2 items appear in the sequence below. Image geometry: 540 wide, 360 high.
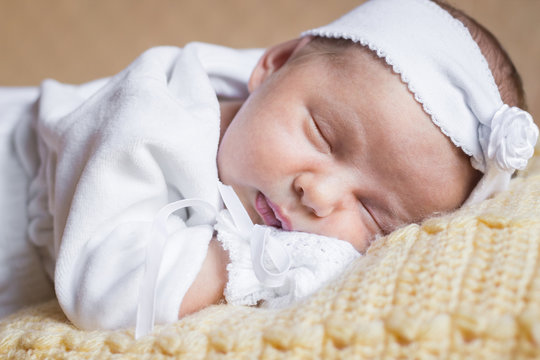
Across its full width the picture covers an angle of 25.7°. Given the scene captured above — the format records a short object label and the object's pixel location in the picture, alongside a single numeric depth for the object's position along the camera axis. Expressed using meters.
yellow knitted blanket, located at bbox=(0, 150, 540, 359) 0.49
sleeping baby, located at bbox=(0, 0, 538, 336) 0.57
